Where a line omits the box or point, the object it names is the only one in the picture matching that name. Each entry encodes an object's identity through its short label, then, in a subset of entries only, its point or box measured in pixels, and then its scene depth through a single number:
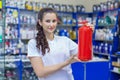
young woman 1.69
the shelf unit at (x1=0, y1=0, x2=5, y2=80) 2.39
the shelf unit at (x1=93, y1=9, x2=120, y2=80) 6.08
